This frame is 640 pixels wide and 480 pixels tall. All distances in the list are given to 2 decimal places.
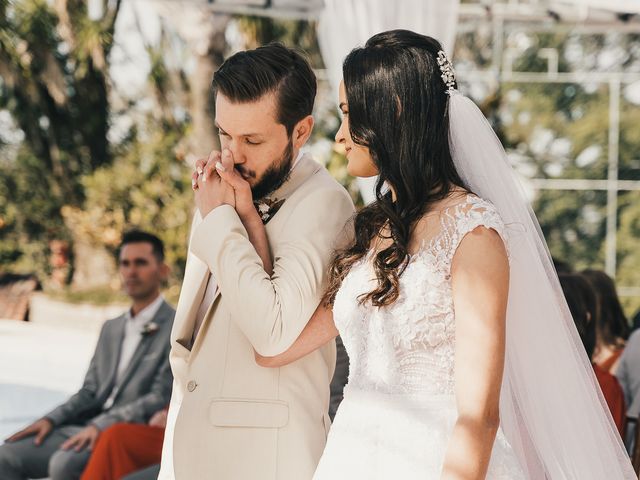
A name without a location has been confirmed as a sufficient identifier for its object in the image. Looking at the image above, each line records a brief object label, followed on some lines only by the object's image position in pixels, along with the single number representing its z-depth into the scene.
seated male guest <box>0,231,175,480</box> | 4.77
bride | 1.95
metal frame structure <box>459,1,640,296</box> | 10.48
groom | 2.25
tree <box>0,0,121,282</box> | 15.56
